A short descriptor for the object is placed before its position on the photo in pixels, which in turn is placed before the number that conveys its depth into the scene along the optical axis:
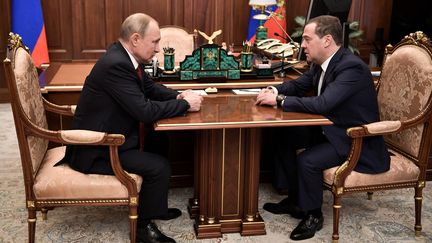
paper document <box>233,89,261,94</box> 3.21
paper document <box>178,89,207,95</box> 3.16
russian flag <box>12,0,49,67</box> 5.54
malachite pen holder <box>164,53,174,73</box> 3.37
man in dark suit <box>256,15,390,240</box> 2.79
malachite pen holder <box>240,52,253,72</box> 3.45
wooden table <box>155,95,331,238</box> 2.68
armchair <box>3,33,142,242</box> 2.46
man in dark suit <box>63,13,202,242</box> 2.54
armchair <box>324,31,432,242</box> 2.76
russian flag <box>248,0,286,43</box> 5.91
